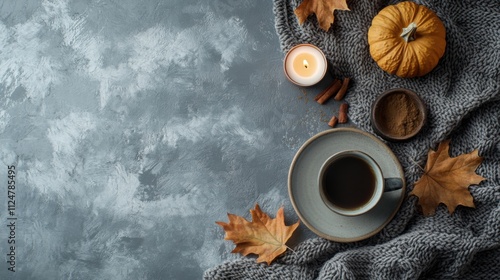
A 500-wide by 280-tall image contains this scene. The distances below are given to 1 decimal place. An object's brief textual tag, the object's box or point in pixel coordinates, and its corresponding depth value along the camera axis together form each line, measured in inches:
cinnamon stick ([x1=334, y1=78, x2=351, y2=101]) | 57.2
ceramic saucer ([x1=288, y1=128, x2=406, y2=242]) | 55.1
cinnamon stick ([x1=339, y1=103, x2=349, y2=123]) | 57.6
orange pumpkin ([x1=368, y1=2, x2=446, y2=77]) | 53.1
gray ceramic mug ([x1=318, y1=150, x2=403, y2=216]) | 53.4
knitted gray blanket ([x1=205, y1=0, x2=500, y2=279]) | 53.7
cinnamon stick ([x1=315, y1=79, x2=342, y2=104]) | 57.5
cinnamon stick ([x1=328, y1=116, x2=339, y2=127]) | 57.7
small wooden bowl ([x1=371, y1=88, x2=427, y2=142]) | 55.2
